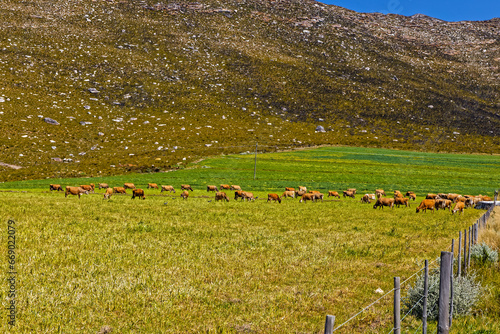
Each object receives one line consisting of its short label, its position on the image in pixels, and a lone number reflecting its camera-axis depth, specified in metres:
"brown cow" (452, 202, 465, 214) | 31.79
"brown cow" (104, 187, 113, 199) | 35.75
